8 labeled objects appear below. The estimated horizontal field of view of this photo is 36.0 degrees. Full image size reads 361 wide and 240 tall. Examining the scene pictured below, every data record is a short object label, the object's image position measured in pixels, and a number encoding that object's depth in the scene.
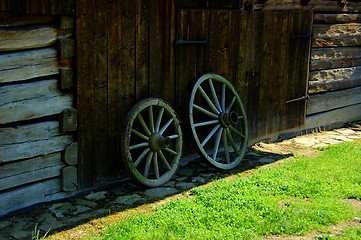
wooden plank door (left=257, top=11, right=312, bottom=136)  8.75
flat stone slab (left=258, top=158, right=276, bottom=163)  7.91
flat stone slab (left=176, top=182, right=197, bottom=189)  6.54
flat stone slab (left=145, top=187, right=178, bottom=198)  6.20
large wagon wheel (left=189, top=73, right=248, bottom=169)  7.34
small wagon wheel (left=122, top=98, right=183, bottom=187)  6.26
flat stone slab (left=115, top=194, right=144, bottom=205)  5.97
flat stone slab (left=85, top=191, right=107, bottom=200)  6.10
